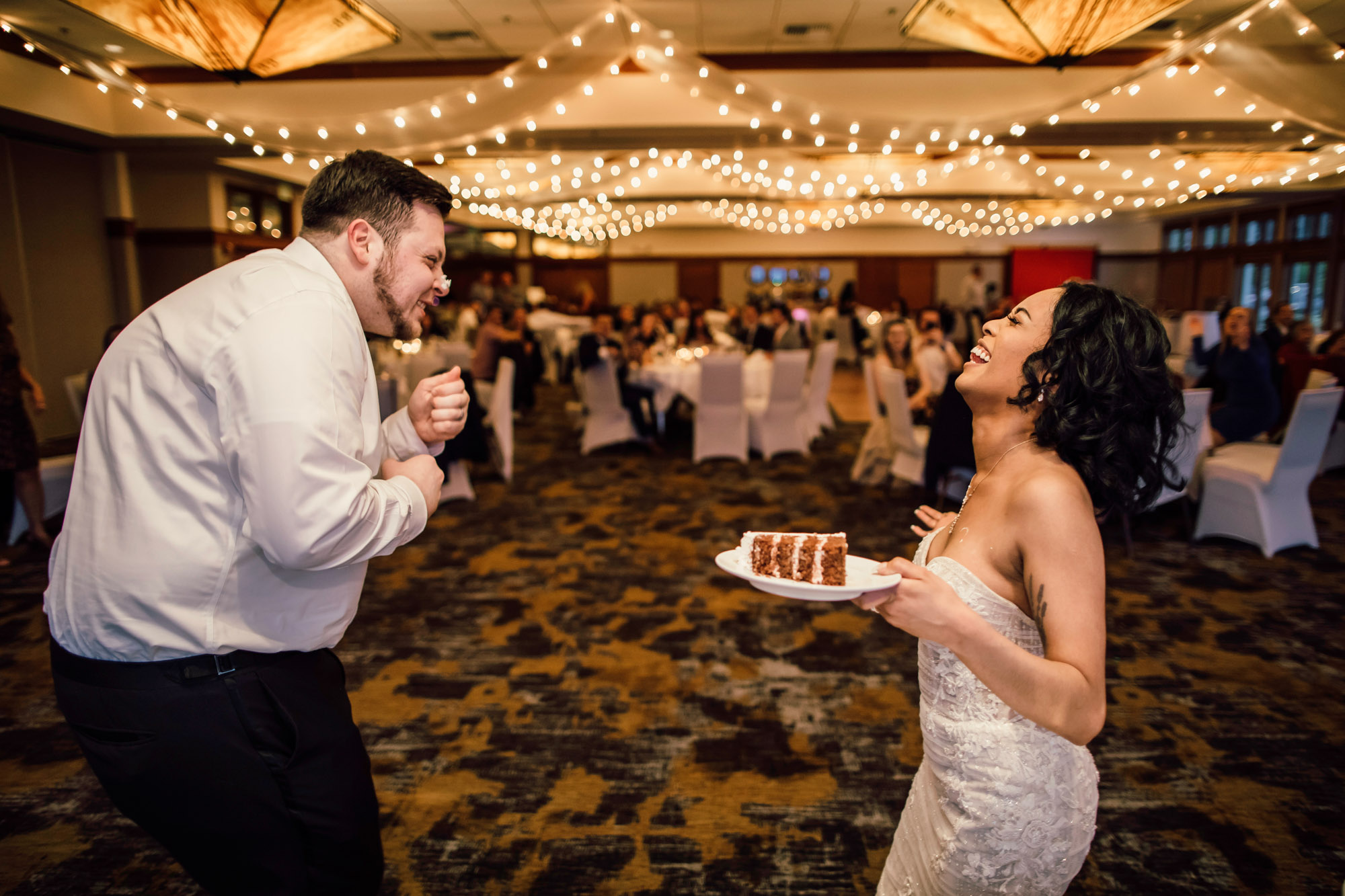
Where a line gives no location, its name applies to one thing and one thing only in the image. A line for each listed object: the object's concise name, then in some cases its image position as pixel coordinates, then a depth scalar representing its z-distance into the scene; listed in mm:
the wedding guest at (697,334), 9945
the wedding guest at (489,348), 7883
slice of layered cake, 1223
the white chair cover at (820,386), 7766
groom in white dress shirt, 1070
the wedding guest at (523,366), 9588
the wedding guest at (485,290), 12891
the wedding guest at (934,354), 5891
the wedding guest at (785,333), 9734
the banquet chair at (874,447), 6094
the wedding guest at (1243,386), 5172
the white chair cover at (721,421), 6926
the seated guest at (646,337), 7668
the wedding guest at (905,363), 5852
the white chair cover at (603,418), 7512
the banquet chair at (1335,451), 6500
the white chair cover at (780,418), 7098
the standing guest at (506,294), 12047
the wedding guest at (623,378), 7199
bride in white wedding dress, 1086
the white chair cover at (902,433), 5469
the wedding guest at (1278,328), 7582
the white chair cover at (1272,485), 4312
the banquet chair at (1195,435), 4406
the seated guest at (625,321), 8820
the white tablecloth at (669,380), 7473
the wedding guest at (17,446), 4188
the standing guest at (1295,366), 7031
